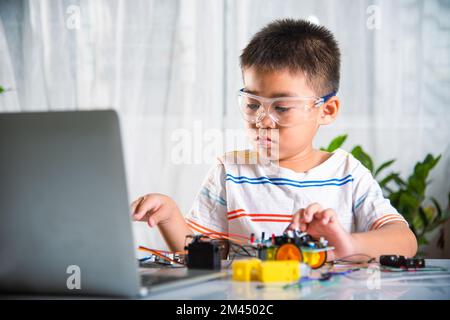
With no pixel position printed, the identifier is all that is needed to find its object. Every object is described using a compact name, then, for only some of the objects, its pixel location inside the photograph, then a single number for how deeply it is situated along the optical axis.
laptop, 0.82
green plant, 3.26
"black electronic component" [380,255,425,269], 1.20
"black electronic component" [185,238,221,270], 1.14
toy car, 1.09
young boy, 1.66
